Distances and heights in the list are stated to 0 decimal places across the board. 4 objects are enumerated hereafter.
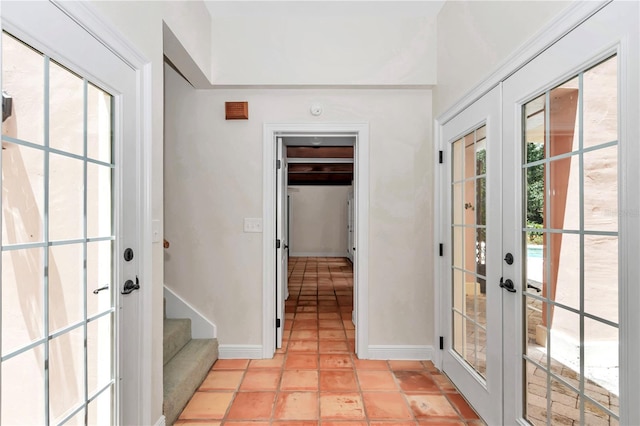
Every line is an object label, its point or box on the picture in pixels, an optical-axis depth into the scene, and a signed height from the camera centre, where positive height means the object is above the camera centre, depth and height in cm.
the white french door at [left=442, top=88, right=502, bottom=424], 180 -26
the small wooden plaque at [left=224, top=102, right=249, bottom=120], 268 +85
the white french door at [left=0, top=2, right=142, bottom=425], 100 -4
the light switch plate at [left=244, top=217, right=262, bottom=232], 273 -8
